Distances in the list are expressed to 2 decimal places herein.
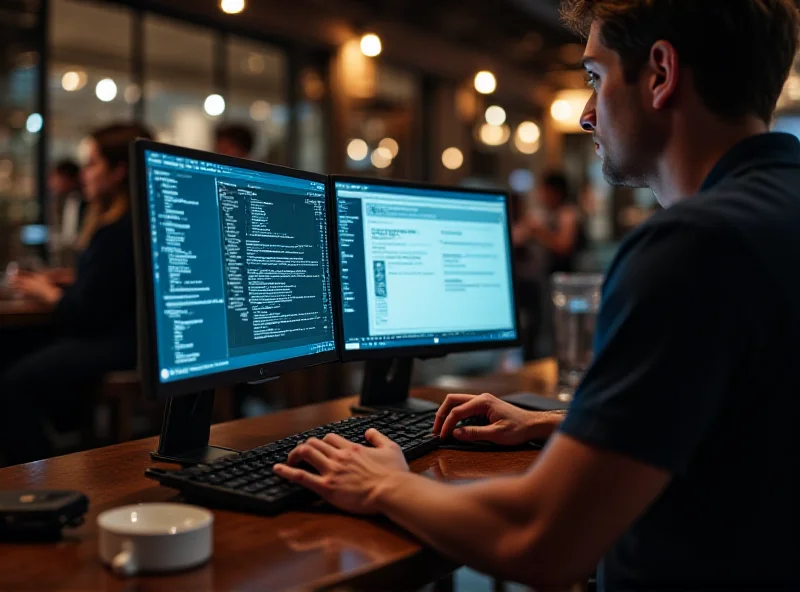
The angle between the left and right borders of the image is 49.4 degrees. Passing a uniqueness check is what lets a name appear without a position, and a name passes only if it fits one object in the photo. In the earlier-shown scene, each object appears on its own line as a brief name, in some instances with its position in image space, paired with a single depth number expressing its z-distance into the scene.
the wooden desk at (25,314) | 3.39
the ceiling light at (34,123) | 5.64
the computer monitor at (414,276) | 1.68
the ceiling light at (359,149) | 10.59
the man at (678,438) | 0.87
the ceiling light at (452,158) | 9.59
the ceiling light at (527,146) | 12.43
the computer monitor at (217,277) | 1.13
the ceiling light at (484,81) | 5.41
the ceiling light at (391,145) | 9.79
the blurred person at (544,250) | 5.29
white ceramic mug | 0.88
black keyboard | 1.10
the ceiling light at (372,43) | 5.21
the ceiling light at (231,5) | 3.15
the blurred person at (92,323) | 3.14
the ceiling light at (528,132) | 12.34
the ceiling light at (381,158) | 10.07
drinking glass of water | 2.40
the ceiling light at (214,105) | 7.89
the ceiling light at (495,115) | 10.59
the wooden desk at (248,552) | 0.87
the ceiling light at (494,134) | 11.63
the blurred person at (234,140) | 4.82
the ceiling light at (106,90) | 8.48
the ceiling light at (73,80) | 9.48
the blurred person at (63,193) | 6.23
